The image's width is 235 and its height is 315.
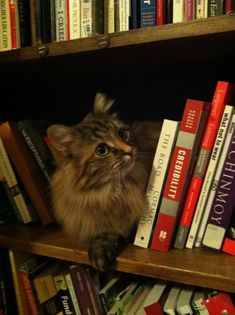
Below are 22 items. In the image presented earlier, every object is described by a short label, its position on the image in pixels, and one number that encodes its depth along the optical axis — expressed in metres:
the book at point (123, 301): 0.82
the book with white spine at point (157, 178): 0.78
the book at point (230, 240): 0.73
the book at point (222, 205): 0.73
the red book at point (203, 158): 0.74
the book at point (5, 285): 0.99
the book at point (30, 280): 0.94
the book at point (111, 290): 0.85
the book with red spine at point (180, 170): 0.75
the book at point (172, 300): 0.73
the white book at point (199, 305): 0.72
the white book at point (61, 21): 0.87
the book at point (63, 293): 0.89
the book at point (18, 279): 0.95
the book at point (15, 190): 1.00
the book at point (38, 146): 1.00
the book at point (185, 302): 0.72
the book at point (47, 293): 0.91
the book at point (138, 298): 0.79
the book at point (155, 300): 0.74
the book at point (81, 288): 0.87
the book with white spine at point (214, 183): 0.73
